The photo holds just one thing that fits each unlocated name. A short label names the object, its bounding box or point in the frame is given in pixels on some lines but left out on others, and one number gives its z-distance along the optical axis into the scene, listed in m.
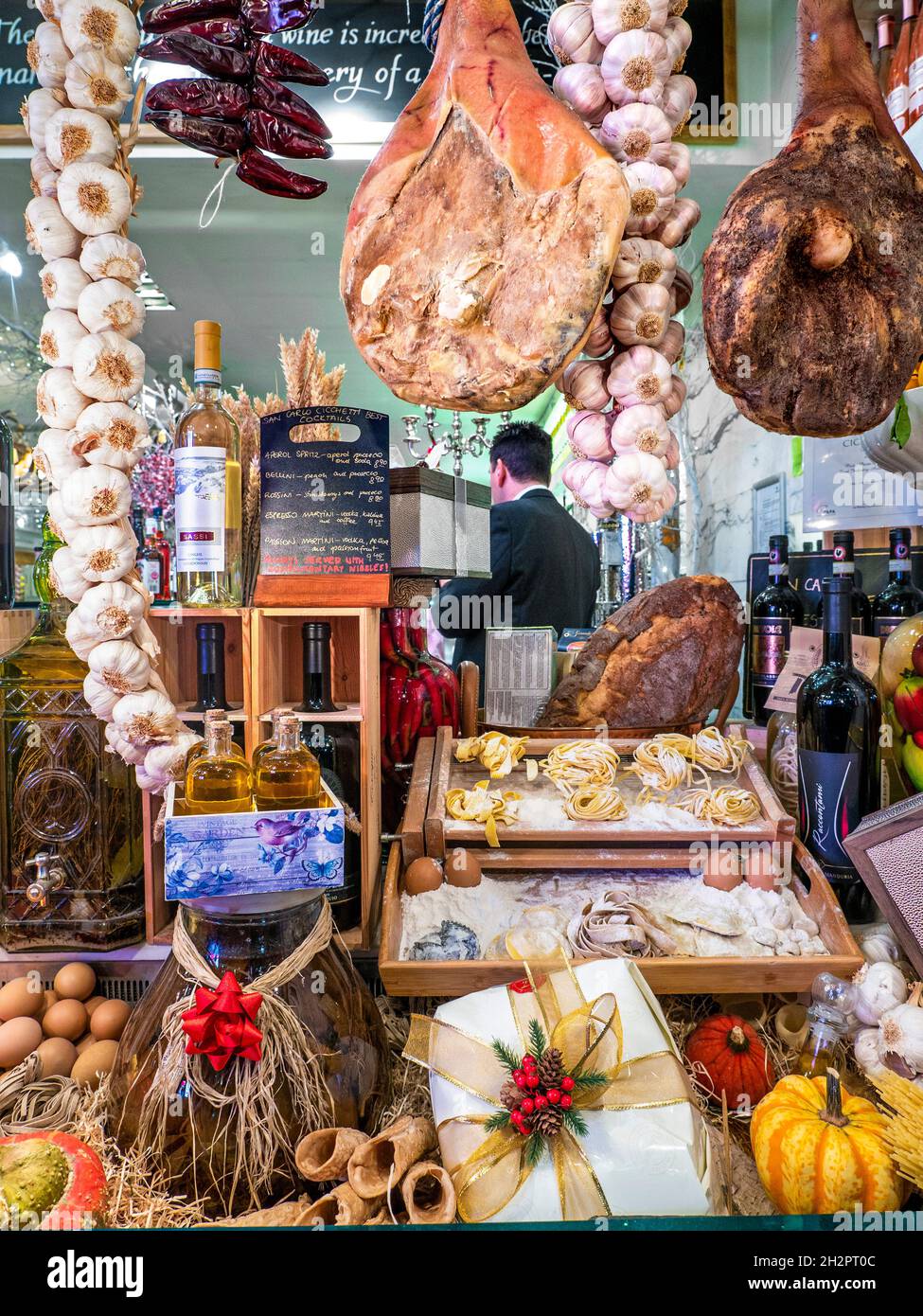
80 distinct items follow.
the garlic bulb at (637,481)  1.04
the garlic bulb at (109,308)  1.16
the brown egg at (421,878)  1.40
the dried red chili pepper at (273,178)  1.33
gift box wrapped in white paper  0.87
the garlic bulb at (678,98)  1.08
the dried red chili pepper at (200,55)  1.21
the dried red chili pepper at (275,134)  1.30
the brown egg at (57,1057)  1.30
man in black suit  2.82
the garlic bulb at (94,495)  1.18
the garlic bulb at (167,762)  1.27
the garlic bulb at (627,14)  1.02
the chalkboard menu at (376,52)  2.03
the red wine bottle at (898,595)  1.75
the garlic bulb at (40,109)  1.16
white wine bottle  1.41
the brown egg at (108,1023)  1.36
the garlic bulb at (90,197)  1.15
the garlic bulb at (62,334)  1.17
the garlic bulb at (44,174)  1.17
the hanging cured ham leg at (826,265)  0.94
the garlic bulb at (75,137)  1.14
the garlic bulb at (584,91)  1.07
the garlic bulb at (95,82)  1.14
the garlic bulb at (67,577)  1.21
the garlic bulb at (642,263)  1.04
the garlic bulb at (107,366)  1.16
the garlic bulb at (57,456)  1.19
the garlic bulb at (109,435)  1.18
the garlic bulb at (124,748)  1.27
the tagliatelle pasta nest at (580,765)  1.56
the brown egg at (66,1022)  1.36
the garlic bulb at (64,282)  1.16
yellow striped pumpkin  0.94
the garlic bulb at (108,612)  1.21
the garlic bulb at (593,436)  1.09
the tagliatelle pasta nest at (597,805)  1.46
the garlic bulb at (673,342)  1.10
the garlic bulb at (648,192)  1.03
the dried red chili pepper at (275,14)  1.23
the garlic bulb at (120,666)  1.23
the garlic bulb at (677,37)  1.06
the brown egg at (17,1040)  1.29
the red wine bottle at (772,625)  2.03
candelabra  2.38
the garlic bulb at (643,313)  1.05
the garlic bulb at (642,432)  1.04
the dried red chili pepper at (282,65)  1.28
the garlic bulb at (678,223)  1.07
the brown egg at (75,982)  1.41
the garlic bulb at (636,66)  1.03
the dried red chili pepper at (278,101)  1.28
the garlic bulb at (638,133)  1.04
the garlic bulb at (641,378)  1.05
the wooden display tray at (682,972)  1.20
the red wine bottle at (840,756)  1.43
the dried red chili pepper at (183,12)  1.21
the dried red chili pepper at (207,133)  1.26
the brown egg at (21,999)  1.37
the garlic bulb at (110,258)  1.16
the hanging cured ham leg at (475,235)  0.85
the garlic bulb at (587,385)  1.09
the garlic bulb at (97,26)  1.12
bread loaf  1.84
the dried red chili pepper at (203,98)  1.22
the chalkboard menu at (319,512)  1.54
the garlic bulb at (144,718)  1.25
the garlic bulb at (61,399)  1.18
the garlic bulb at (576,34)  1.06
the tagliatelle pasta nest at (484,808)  1.46
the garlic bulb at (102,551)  1.20
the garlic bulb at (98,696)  1.25
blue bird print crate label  0.98
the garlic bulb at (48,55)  1.14
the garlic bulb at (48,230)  1.15
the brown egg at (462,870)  1.43
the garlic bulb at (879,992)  1.15
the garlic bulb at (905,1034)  1.09
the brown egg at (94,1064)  1.28
